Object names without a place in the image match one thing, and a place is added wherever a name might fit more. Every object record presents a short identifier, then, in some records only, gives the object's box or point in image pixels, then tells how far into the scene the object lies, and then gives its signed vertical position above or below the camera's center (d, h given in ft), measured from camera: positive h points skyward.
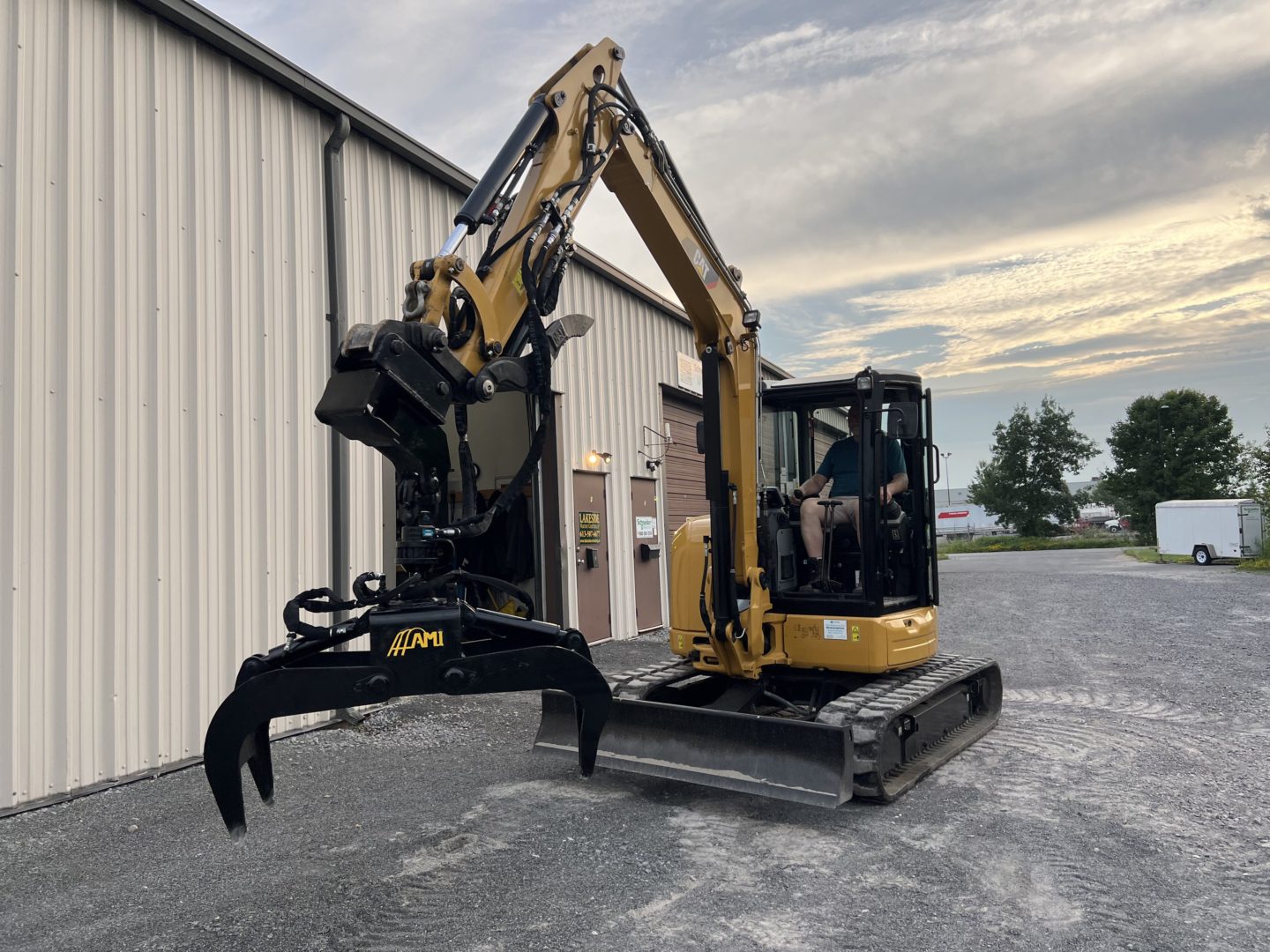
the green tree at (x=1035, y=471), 196.03 +8.35
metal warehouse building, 17.90 +4.30
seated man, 19.72 +0.63
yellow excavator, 10.66 -0.73
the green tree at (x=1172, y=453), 166.71 +9.42
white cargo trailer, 87.76 -2.93
